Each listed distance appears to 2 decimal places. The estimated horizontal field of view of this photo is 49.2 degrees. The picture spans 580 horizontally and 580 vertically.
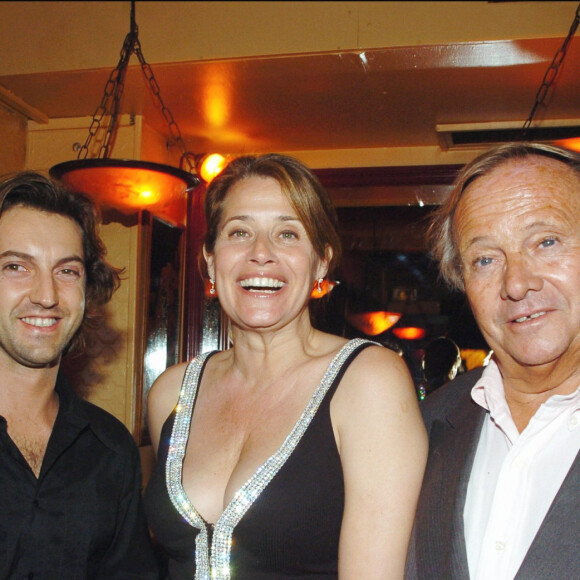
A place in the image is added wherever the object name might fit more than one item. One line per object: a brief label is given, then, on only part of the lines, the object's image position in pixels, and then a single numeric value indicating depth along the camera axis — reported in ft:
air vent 13.85
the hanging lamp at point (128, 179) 9.06
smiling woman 5.00
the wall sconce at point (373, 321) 16.12
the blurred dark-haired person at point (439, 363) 14.92
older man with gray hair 4.52
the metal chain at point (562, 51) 9.55
